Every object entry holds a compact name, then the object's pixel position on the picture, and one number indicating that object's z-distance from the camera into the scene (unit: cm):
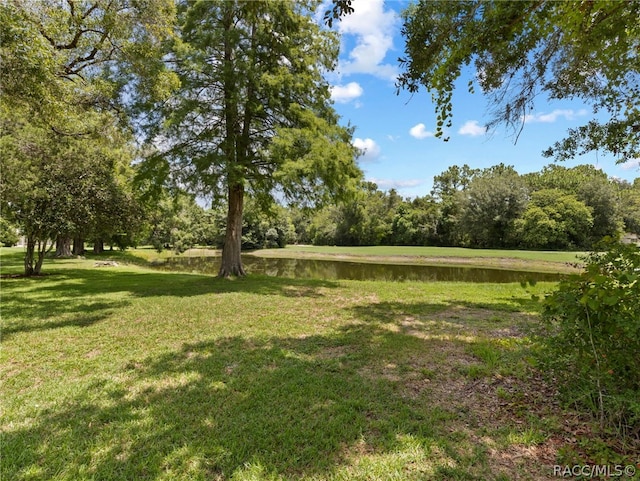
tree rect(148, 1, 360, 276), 962
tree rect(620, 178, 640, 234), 3753
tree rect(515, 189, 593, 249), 3300
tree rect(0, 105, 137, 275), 884
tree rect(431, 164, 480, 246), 4475
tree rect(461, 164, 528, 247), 3803
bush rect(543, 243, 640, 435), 228
